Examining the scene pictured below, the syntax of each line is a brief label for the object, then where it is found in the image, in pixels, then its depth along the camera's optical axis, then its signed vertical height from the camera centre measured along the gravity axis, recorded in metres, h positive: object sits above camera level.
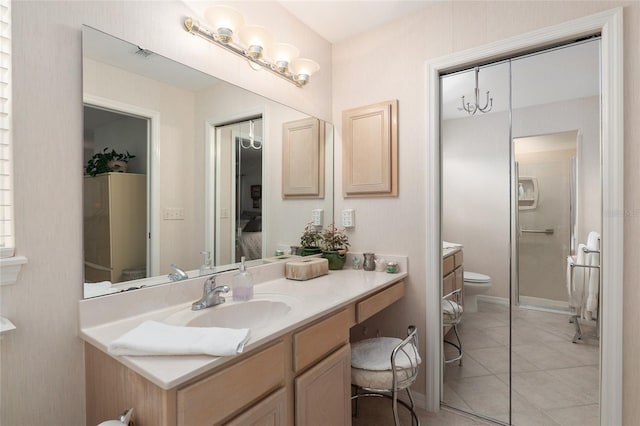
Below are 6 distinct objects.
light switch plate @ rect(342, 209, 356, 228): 2.29 -0.05
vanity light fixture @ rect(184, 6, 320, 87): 1.50 +0.91
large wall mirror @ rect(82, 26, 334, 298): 1.19 +0.20
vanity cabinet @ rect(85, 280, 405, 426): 0.86 -0.57
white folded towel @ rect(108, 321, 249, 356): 0.89 -0.38
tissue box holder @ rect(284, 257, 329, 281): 1.91 -0.35
